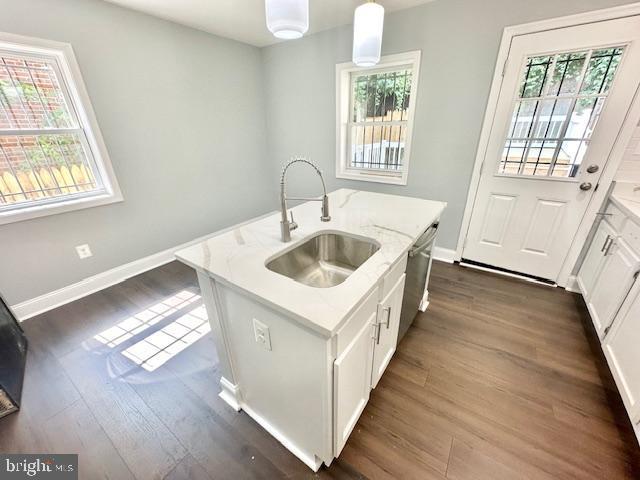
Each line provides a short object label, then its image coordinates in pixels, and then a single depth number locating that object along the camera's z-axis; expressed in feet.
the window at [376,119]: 8.66
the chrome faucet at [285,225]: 3.85
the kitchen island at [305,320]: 2.80
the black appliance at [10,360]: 4.48
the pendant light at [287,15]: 3.62
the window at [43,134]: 6.02
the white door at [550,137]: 5.86
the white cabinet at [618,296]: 4.12
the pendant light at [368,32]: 4.89
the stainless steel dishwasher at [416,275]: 4.62
